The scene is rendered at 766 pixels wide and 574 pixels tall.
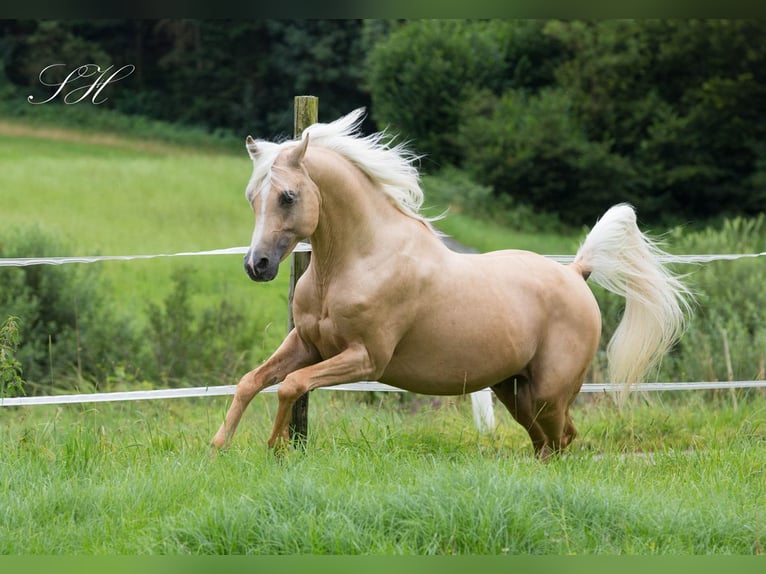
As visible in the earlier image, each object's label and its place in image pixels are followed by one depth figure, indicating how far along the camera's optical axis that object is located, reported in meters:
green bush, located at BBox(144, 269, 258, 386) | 23.30
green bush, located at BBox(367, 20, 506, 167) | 57.56
